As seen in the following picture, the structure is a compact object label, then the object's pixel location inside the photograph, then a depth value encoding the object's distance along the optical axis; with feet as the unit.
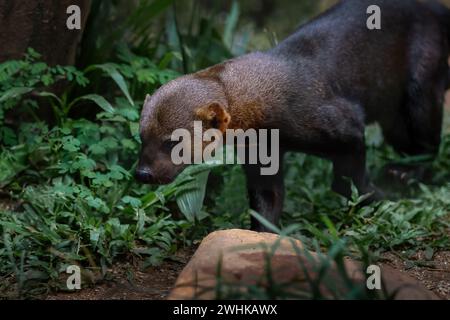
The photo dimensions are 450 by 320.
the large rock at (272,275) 12.01
